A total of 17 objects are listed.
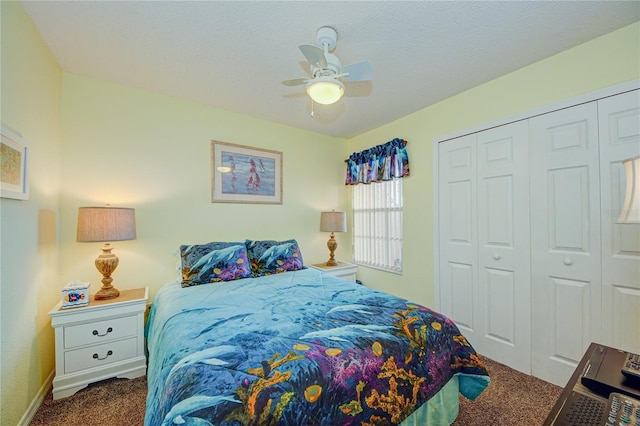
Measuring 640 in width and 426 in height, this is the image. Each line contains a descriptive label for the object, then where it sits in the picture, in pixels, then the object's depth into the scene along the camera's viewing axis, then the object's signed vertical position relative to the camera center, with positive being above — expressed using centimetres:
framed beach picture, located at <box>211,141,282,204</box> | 295 +50
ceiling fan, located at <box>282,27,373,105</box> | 165 +97
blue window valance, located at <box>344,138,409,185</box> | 309 +68
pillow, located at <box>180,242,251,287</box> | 230 -45
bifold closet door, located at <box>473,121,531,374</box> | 216 -28
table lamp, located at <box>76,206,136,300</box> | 196 -12
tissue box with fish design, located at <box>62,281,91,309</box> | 189 -60
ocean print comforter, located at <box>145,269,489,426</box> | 94 -64
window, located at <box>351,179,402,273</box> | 329 -14
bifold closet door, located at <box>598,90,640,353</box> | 167 -14
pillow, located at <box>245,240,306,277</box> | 270 -46
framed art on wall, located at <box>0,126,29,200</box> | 136 +28
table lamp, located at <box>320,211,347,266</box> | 343 -11
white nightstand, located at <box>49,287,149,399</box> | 183 -96
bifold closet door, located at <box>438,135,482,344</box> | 251 -18
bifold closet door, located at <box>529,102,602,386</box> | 183 -19
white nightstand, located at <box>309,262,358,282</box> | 329 -72
